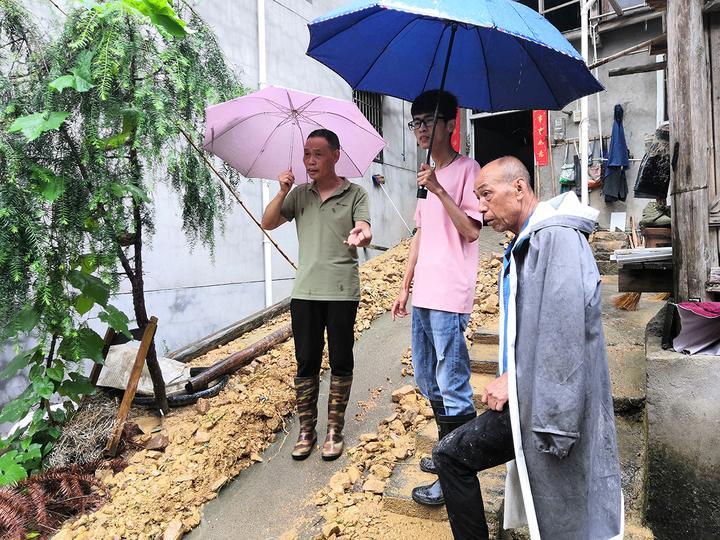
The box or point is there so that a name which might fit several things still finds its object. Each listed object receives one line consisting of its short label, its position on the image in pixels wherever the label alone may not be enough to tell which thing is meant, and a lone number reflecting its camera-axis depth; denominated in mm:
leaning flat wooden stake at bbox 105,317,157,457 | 3143
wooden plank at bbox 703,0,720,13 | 2891
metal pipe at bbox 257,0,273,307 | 6766
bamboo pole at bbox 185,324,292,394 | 3902
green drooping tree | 2596
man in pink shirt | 2330
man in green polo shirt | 3016
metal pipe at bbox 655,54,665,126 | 9867
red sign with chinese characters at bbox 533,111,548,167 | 10953
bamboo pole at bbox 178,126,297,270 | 3213
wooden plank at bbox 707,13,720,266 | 3018
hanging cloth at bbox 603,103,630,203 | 10109
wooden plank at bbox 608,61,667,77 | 4367
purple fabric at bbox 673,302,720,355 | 2666
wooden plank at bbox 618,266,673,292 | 3533
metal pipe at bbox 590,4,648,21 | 9508
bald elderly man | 1493
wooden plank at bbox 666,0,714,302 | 2967
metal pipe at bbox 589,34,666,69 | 3977
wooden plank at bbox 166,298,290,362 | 4941
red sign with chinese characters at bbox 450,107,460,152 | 10795
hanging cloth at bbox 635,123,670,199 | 3775
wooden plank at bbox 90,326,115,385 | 3344
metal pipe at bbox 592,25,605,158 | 10469
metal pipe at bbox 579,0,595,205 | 7414
